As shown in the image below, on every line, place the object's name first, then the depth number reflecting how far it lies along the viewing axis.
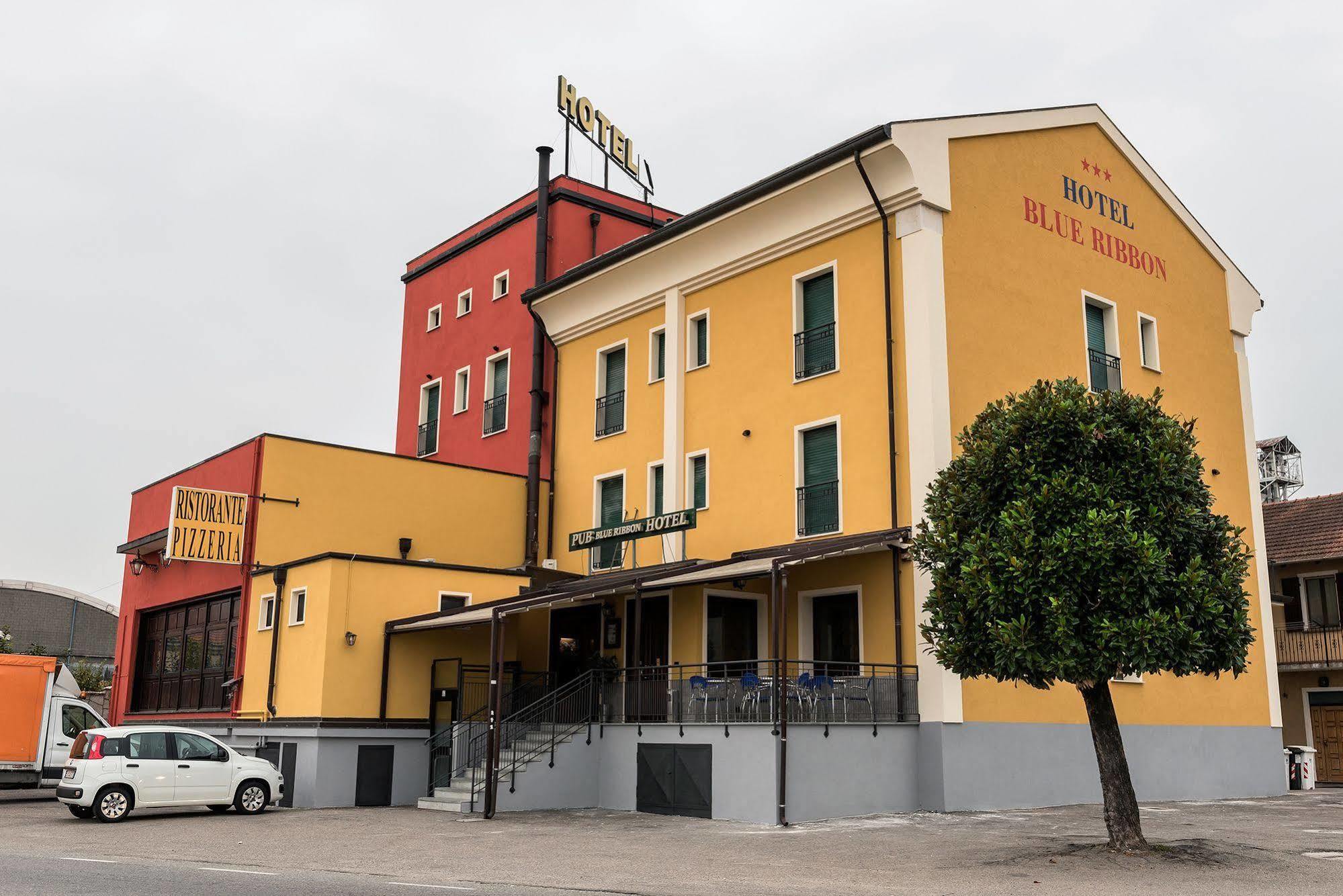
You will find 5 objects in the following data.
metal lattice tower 54.97
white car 17.55
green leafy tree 12.70
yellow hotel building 18.55
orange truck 22.20
